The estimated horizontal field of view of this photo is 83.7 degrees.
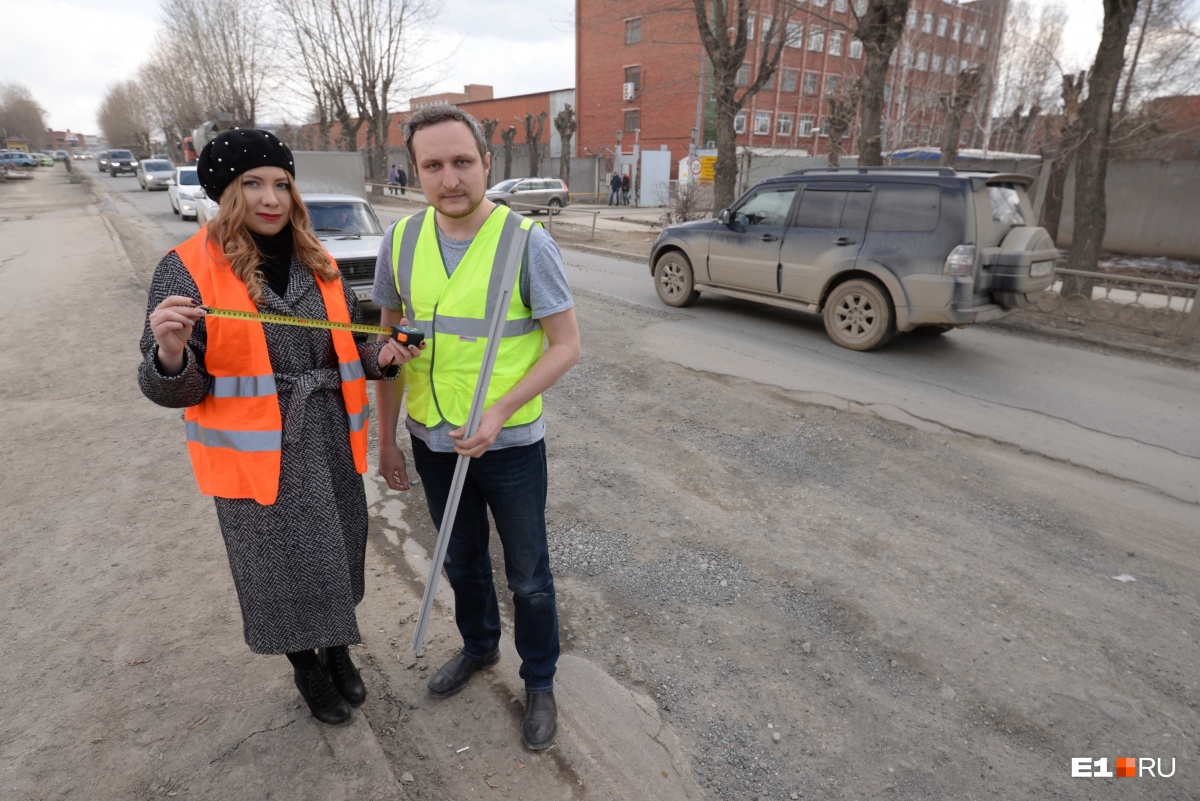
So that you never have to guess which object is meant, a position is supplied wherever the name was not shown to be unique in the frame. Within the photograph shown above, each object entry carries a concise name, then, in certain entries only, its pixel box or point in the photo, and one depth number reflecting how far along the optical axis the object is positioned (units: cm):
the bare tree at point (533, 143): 3762
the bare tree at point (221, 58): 4081
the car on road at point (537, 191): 2850
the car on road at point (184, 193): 1900
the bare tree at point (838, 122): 2073
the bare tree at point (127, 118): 7869
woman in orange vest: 184
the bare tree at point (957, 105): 1661
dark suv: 680
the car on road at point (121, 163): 4819
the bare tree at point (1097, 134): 909
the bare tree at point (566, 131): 3562
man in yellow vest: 195
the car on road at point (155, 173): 3212
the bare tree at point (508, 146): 4009
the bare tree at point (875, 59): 1067
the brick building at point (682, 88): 3497
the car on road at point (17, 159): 5341
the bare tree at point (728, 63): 1419
